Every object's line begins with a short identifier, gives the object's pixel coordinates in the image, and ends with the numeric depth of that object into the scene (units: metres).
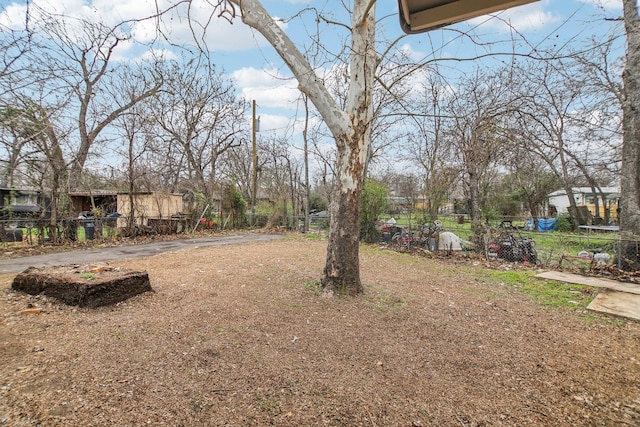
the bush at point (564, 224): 15.43
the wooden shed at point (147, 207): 9.71
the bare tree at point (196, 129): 13.41
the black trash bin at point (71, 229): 7.97
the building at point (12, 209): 7.48
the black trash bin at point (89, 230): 8.88
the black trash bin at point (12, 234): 7.38
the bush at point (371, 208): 9.35
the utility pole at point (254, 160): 14.04
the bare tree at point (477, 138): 7.75
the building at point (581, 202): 18.72
